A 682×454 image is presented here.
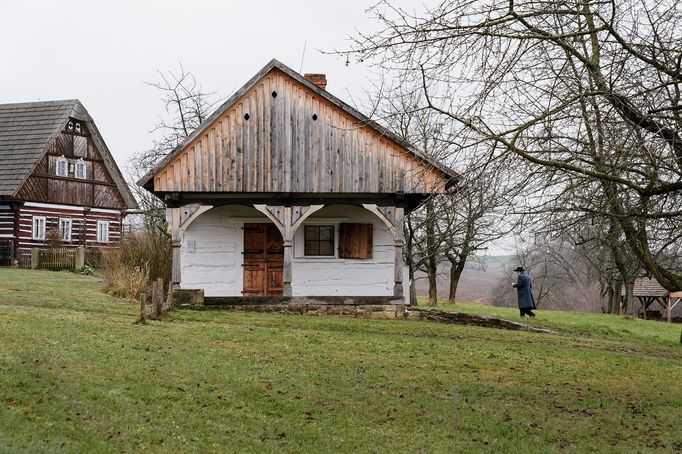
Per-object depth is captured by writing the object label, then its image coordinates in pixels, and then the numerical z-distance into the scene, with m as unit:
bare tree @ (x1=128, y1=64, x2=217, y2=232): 33.75
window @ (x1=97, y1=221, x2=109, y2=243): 43.56
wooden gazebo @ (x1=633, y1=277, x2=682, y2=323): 57.03
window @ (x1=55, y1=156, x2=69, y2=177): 41.12
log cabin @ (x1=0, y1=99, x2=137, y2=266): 38.66
